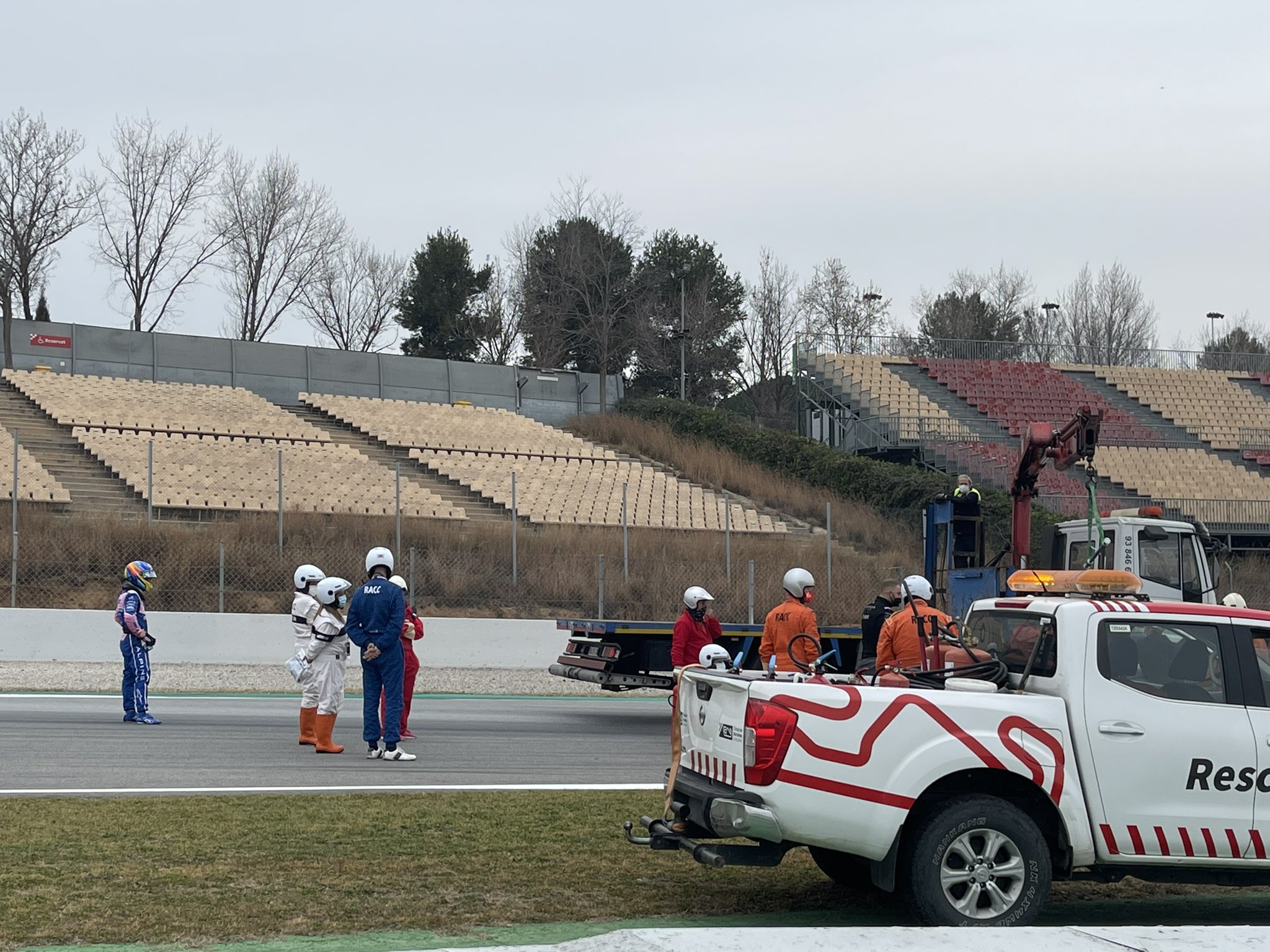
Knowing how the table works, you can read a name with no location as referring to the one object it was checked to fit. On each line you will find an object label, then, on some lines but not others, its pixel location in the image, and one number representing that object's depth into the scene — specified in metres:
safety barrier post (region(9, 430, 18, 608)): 24.12
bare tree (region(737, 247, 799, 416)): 65.75
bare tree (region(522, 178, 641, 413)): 61.72
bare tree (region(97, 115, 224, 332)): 58.62
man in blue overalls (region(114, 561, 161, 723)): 15.52
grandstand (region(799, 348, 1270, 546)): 38.03
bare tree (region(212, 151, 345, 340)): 62.31
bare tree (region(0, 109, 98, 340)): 49.47
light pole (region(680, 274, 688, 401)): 58.06
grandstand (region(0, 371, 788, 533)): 30.62
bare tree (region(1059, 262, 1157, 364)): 70.56
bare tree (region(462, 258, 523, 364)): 64.62
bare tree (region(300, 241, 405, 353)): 68.19
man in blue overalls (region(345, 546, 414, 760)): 12.91
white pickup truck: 6.71
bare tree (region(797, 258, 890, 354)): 65.62
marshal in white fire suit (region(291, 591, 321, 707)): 14.05
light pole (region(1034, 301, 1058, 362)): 69.29
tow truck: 16.42
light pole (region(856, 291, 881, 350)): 66.06
